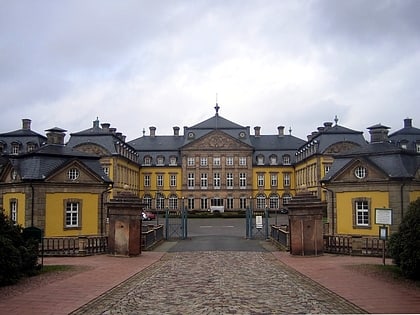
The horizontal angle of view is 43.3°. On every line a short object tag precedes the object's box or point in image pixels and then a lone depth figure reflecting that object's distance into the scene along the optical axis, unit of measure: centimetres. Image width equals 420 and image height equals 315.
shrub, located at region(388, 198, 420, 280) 1373
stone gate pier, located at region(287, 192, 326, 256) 2203
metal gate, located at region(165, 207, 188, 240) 3379
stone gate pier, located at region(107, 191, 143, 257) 2211
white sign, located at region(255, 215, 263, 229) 3471
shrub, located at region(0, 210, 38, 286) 1380
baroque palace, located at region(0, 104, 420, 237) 2583
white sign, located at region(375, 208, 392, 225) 1873
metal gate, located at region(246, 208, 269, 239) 3372
